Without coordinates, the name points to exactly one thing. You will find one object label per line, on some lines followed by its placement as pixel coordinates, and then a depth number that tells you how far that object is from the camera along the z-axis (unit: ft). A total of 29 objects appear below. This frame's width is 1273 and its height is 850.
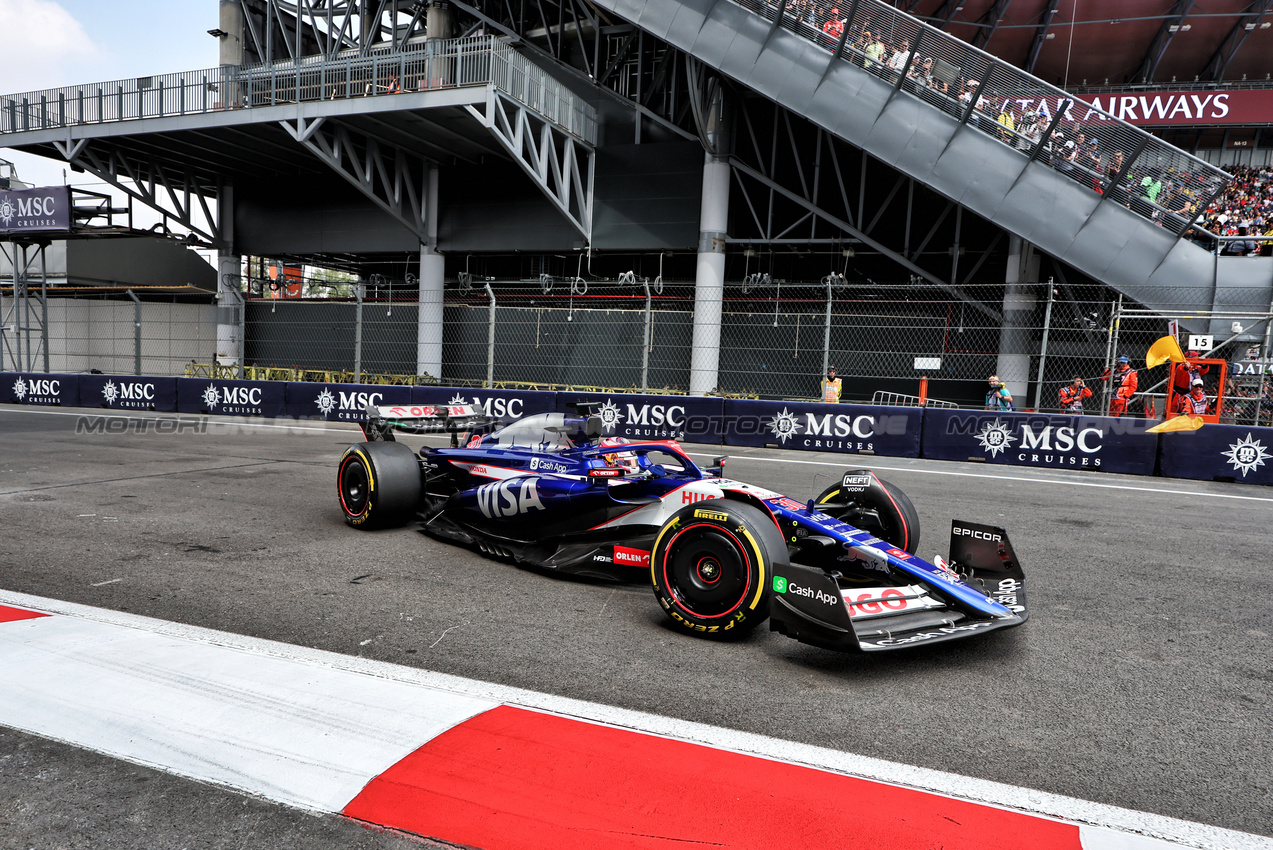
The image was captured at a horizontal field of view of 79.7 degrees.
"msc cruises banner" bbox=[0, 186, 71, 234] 70.38
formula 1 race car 11.22
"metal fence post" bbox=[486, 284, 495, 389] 46.05
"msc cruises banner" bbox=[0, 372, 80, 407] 59.62
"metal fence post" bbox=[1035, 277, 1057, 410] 36.09
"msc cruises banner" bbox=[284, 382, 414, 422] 50.96
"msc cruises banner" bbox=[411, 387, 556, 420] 46.85
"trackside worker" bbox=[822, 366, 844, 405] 44.96
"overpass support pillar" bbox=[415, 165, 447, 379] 66.85
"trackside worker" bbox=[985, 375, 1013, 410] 45.44
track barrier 34.22
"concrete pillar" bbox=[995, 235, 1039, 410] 54.03
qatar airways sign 75.20
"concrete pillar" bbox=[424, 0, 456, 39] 74.49
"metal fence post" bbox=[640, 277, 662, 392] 41.93
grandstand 49.01
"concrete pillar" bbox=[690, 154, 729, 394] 59.67
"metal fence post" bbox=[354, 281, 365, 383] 48.91
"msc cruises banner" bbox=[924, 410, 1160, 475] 35.04
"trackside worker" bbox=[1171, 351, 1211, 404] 40.88
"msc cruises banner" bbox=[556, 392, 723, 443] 43.11
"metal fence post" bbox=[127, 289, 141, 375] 56.08
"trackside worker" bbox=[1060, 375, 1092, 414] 44.80
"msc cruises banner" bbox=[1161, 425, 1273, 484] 33.30
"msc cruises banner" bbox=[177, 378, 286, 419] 53.88
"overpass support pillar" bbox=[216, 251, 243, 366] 78.64
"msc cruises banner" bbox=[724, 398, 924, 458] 39.24
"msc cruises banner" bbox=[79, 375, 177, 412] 56.39
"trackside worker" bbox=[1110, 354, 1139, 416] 41.24
